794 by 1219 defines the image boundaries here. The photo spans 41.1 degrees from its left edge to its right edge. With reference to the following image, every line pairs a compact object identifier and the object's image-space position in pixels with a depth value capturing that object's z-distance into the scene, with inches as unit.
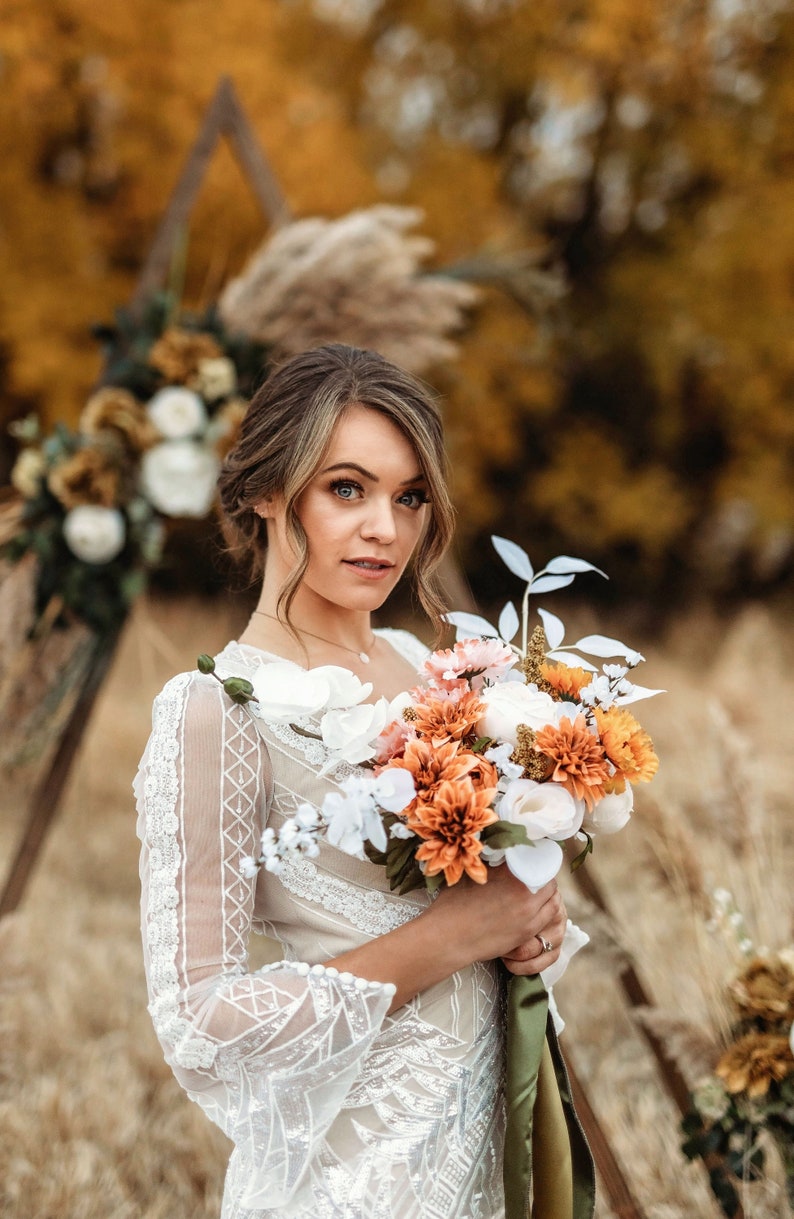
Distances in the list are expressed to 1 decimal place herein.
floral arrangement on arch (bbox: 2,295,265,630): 116.9
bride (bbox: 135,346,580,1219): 49.8
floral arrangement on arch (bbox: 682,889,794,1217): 84.0
